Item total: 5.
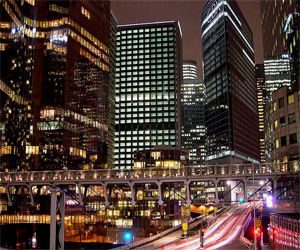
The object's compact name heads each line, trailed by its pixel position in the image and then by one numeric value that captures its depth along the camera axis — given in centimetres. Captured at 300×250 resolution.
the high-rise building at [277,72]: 7262
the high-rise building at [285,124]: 6438
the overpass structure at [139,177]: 4691
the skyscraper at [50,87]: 9325
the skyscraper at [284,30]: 6512
